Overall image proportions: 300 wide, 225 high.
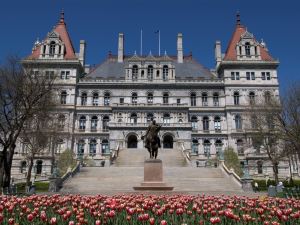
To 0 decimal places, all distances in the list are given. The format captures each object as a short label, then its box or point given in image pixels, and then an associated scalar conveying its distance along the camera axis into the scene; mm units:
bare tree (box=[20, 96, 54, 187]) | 30000
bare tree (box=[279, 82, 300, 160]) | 31708
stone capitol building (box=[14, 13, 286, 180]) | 52812
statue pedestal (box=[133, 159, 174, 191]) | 19484
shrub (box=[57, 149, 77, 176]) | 38894
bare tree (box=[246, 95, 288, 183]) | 37500
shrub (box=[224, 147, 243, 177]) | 37000
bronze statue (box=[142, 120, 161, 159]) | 20605
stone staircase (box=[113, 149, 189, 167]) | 40531
